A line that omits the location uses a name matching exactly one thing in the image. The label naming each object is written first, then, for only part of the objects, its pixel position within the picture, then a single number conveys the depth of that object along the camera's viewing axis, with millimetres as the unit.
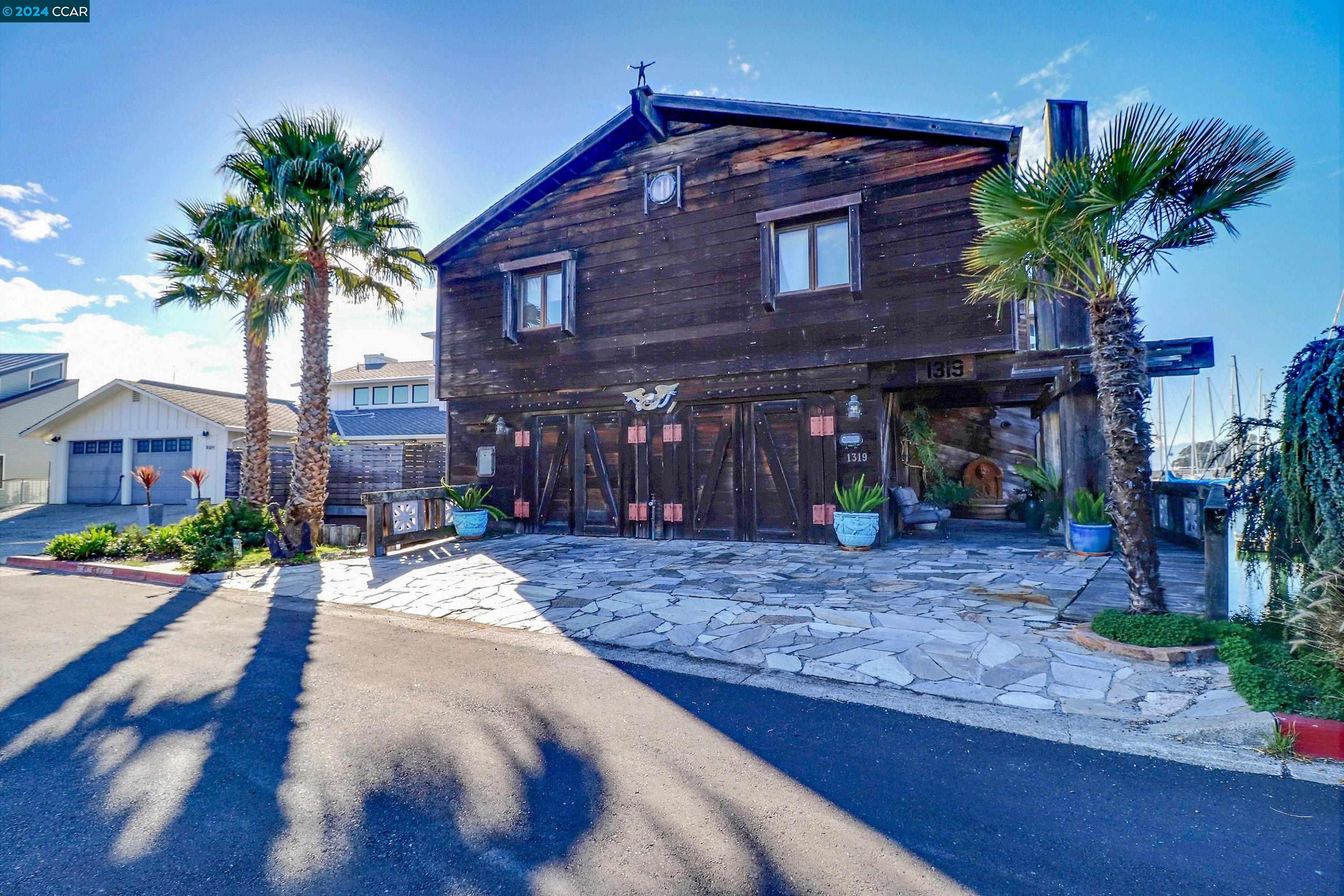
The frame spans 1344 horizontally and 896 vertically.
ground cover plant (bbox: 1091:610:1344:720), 3152
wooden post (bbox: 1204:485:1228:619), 4332
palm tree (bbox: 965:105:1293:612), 4141
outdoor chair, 10977
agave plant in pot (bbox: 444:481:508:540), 11172
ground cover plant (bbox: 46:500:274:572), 9883
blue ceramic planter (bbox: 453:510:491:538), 11156
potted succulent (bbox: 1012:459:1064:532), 10633
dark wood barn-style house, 8898
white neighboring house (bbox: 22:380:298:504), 19938
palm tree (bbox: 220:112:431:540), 9367
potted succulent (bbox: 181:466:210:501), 12070
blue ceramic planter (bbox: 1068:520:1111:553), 8156
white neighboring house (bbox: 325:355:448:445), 22484
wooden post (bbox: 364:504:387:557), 9453
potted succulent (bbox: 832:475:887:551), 8898
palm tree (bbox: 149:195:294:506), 9789
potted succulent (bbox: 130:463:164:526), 11883
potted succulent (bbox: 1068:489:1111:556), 8164
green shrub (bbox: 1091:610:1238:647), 4160
